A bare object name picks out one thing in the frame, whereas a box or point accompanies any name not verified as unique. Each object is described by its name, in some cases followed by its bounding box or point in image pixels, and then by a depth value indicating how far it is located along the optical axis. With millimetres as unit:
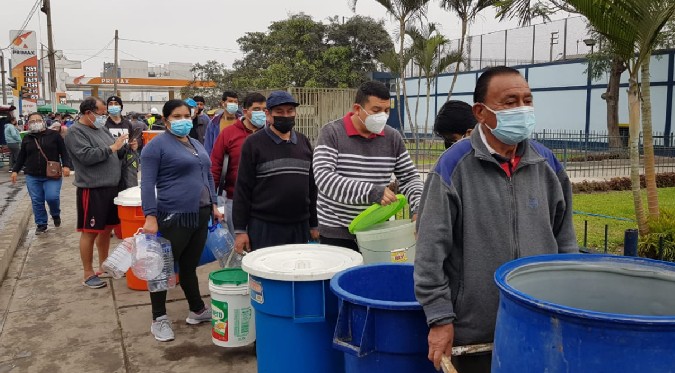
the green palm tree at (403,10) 17953
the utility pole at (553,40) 25125
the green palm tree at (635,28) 5062
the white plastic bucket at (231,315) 3729
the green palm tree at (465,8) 17266
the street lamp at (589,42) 18141
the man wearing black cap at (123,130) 6922
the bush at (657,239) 5713
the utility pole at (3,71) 50344
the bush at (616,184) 11828
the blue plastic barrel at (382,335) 2225
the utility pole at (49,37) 23391
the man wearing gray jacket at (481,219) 1988
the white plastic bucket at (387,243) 3158
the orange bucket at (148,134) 10797
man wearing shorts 5402
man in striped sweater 3353
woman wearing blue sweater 4098
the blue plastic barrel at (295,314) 2752
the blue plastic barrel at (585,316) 1375
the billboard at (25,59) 39688
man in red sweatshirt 5191
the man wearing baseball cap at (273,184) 3871
